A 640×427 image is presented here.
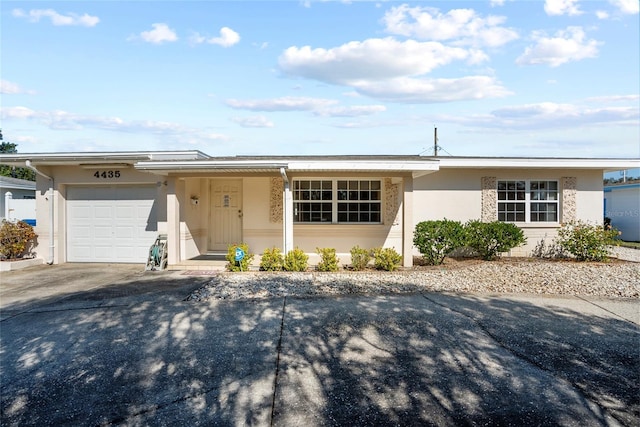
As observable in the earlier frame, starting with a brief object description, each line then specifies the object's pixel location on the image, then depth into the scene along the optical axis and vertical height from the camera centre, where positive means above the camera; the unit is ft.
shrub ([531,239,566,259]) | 40.55 -3.80
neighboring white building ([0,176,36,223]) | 44.50 +1.47
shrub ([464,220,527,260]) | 36.91 -2.24
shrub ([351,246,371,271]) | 32.55 -3.76
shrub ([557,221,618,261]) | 36.73 -2.72
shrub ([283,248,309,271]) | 31.86 -3.95
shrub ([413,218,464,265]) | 34.50 -2.20
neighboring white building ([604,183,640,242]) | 59.77 +0.71
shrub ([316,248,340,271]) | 31.86 -3.84
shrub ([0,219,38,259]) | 35.12 -2.30
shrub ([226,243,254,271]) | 31.67 -3.99
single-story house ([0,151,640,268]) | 34.91 +1.08
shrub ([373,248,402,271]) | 31.91 -3.76
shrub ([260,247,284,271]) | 31.83 -3.93
